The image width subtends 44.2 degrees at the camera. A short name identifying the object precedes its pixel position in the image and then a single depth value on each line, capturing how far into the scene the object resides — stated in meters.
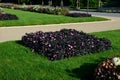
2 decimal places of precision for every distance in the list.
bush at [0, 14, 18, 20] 11.40
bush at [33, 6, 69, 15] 16.27
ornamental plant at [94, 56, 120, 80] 3.54
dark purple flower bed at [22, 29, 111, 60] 5.03
